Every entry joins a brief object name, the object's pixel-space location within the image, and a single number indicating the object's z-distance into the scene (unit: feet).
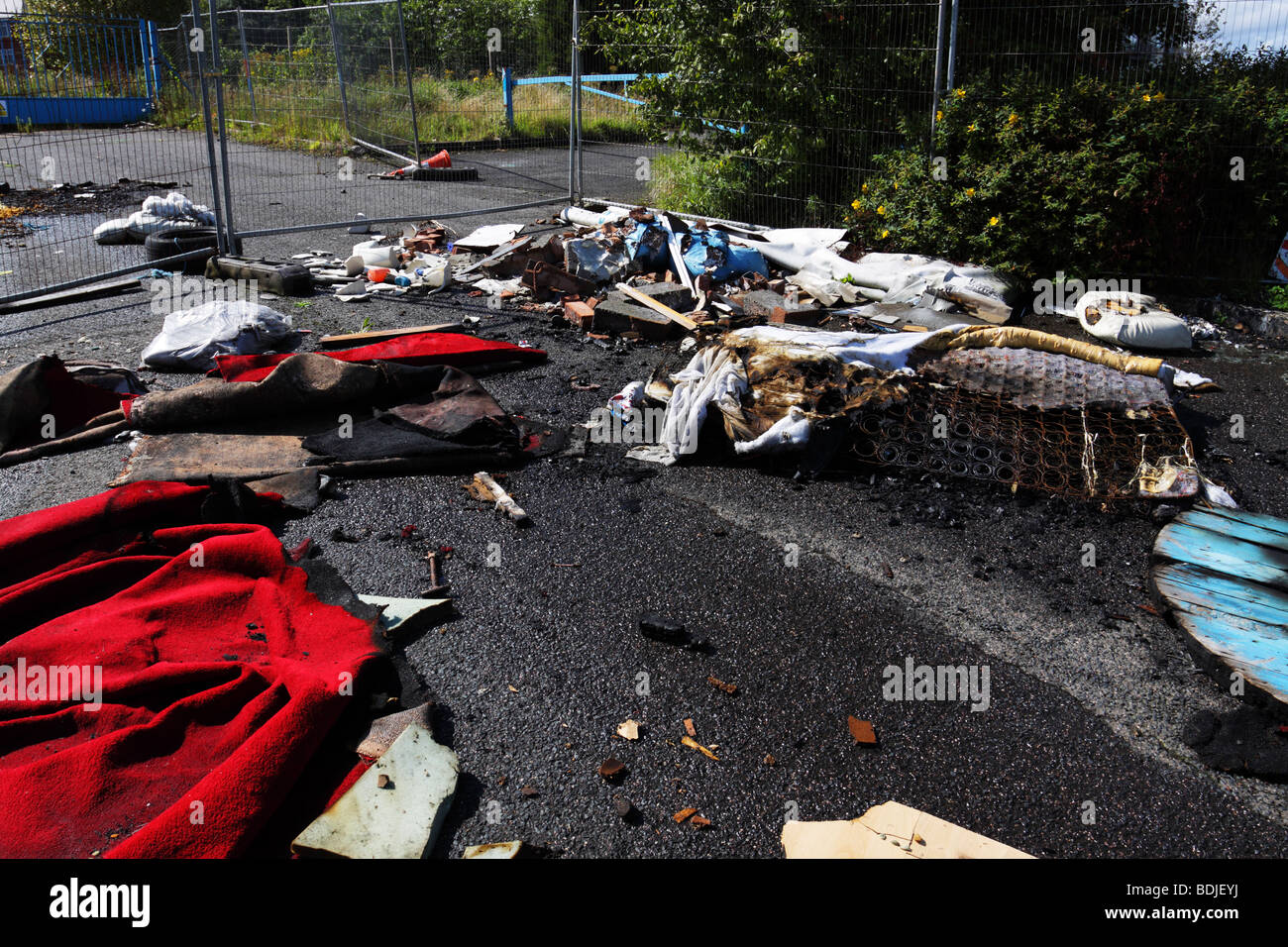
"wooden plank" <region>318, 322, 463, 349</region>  21.71
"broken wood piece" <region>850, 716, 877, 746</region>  9.80
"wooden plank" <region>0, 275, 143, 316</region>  25.07
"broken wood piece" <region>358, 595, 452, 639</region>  11.61
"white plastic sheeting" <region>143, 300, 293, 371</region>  20.72
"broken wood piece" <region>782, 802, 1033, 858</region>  8.25
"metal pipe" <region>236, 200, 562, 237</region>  30.72
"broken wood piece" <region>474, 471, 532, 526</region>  14.60
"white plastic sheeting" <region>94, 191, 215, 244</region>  31.22
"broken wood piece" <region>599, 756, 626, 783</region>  9.29
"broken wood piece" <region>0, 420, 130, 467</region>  16.21
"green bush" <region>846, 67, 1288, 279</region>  24.68
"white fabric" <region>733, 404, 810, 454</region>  16.24
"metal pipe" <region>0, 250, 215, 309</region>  25.36
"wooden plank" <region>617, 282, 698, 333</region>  23.79
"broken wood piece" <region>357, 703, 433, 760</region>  9.46
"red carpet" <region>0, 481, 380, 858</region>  8.35
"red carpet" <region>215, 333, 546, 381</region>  18.93
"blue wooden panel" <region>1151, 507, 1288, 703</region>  10.71
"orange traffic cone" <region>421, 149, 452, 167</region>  43.91
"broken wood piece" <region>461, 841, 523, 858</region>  8.19
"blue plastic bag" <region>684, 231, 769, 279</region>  27.76
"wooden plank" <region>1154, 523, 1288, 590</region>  12.47
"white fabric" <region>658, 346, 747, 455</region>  16.85
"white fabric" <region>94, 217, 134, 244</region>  32.09
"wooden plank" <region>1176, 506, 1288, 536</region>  13.75
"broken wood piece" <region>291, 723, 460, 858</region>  8.17
